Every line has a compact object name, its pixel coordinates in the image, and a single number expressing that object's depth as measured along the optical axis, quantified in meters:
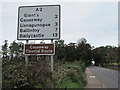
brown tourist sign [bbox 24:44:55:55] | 8.33
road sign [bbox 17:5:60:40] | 8.04
